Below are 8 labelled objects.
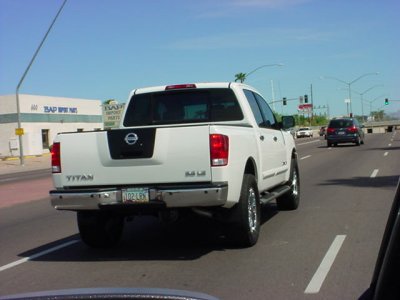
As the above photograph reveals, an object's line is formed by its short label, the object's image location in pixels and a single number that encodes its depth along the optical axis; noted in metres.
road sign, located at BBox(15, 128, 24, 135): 35.97
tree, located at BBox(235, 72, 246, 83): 77.94
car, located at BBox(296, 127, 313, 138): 76.50
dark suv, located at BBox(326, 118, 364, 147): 35.03
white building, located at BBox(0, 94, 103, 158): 52.75
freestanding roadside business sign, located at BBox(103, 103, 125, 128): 51.69
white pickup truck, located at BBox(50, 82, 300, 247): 6.44
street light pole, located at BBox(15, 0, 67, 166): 30.52
